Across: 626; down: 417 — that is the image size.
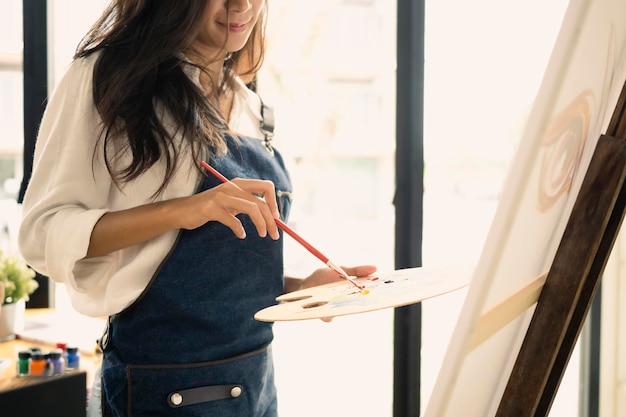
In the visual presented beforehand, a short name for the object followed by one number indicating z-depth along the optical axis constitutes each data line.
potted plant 1.99
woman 0.98
